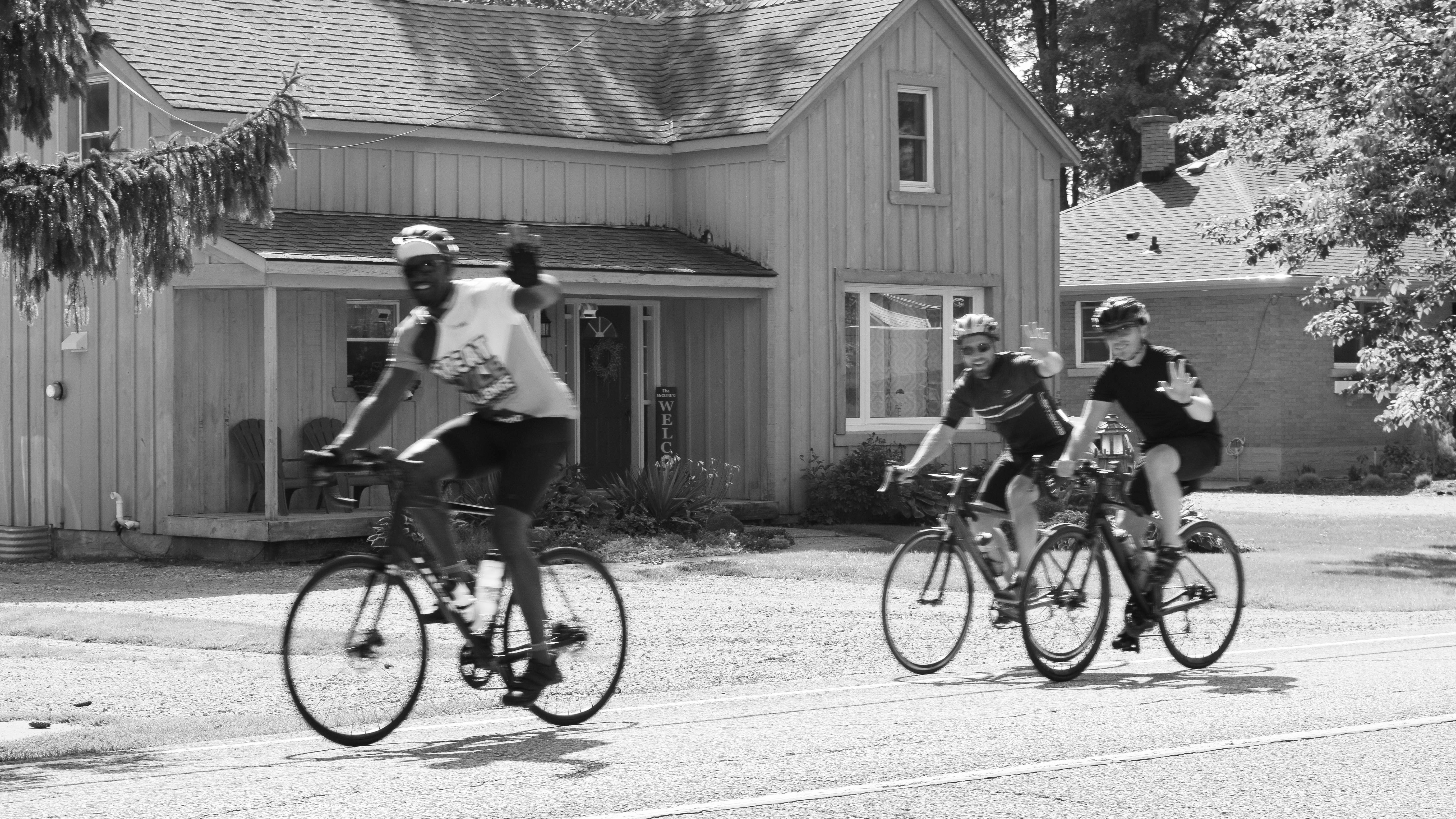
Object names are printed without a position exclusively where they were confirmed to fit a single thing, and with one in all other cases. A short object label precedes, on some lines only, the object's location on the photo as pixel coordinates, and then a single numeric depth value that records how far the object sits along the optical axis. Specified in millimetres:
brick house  30938
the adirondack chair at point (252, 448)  18953
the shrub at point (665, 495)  19188
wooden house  18969
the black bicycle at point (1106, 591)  9539
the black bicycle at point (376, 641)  7668
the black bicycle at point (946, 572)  9688
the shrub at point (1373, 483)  29297
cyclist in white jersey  7520
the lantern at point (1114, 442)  20297
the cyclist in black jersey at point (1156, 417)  9625
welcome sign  21641
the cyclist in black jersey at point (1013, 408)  9906
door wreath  21672
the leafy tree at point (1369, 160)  17922
